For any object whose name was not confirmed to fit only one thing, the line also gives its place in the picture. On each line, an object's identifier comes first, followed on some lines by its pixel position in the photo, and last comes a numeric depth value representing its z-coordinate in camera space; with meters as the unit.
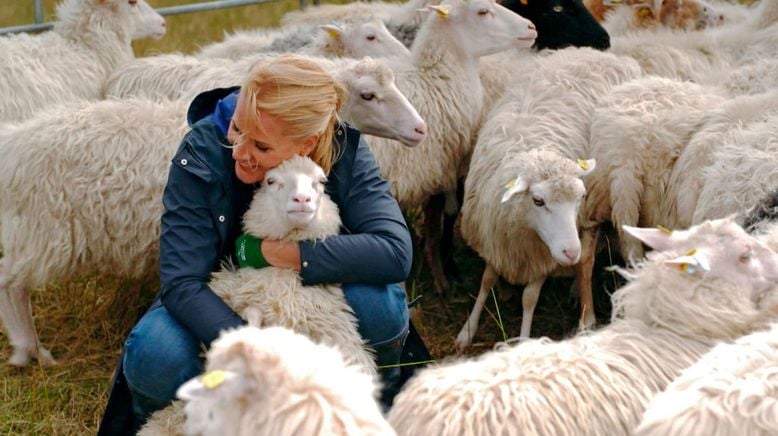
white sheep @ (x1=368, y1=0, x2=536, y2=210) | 4.91
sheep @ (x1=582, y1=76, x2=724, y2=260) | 4.37
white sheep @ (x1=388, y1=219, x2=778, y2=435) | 2.54
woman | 3.12
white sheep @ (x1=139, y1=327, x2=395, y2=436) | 2.14
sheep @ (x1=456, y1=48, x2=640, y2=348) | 4.15
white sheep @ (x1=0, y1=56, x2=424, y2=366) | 4.08
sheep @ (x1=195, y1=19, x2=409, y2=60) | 5.73
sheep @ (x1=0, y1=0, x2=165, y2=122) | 5.34
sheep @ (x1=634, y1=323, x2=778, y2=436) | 2.30
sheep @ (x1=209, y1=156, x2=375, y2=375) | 3.14
